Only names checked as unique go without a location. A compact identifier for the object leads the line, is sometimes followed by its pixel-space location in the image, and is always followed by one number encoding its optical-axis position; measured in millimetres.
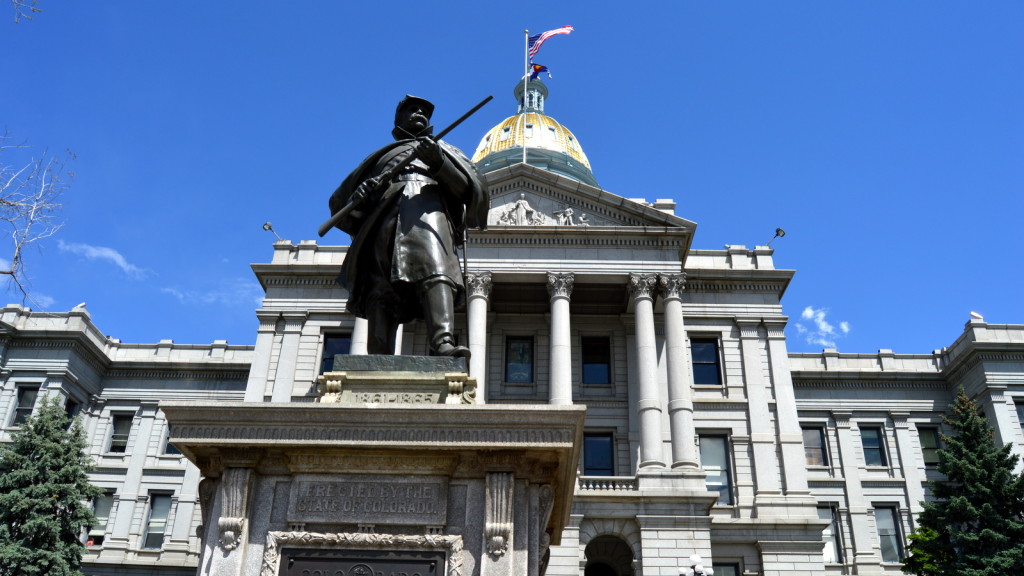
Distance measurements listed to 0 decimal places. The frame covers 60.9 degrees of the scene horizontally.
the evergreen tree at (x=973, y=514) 27078
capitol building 30656
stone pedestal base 5266
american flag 45156
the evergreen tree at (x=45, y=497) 29953
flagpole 44438
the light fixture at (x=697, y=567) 18295
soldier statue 6684
